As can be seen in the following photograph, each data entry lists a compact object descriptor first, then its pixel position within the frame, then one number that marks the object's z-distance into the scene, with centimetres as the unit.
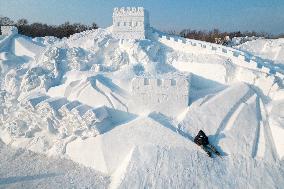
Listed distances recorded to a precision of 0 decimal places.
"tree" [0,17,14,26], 5655
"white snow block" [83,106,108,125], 1666
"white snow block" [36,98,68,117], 1797
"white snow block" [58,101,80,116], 1759
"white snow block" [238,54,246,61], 1969
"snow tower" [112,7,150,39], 2247
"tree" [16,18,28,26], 5885
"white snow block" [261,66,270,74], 1882
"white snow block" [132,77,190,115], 1712
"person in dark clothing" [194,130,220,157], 1534
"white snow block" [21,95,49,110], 1863
